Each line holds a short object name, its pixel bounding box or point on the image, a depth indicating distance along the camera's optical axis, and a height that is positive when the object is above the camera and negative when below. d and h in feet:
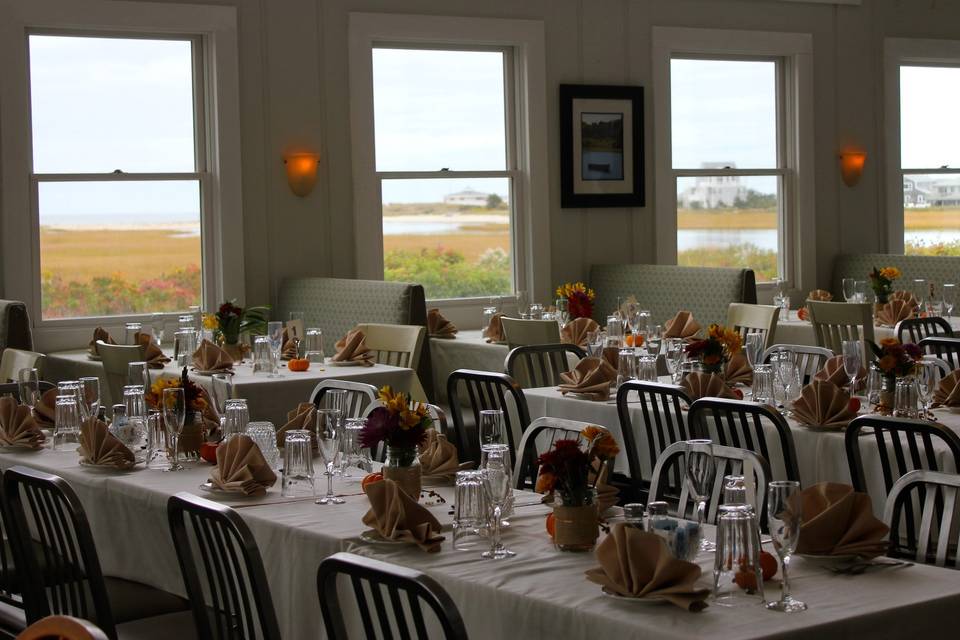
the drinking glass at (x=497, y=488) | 8.99 -1.63
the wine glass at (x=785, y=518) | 7.69 -1.57
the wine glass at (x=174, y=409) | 12.19 -1.35
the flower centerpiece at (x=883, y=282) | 26.45 -0.64
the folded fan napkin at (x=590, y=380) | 16.89 -1.61
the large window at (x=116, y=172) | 26.25 +1.92
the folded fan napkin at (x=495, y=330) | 24.52 -1.35
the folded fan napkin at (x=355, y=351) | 20.75 -1.43
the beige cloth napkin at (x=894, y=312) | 25.40 -1.21
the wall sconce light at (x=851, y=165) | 35.24 +2.31
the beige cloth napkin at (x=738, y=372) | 17.51 -1.59
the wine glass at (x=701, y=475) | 8.91 -1.51
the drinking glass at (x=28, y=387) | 14.73 -1.35
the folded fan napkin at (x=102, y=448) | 12.44 -1.74
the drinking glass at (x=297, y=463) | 11.03 -1.69
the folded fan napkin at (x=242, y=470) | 11.13 -1.77
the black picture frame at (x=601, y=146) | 31.32 +2.67
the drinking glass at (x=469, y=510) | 9.09 -1.76
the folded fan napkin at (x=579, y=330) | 22.76 -1.28
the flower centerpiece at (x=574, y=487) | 9.04 -1.61
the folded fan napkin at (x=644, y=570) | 7.56 -1.87
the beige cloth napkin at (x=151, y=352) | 21.47 -1.45
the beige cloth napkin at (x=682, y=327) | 23.08 -1.28
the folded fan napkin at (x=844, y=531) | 8.43 -1.82
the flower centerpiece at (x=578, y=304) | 24.47 -0.89
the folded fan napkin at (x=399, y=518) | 9.24 -1.85
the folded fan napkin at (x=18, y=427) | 13.84 -1.70
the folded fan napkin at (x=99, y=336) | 23.82 -1.27
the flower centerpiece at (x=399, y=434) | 10.35 -1.38
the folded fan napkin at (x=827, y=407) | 14.02 -1.68
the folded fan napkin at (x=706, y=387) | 15.67 -1.60
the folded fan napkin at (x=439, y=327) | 25.86 -1.34
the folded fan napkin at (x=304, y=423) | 13.25 -1.63
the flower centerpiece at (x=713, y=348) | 16.21 -1.18
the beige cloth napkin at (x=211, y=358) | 20.49 -1.48
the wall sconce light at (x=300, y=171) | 28.04 +1.96
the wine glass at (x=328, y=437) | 10.88 -1.47
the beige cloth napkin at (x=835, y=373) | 16.07 -1.52
